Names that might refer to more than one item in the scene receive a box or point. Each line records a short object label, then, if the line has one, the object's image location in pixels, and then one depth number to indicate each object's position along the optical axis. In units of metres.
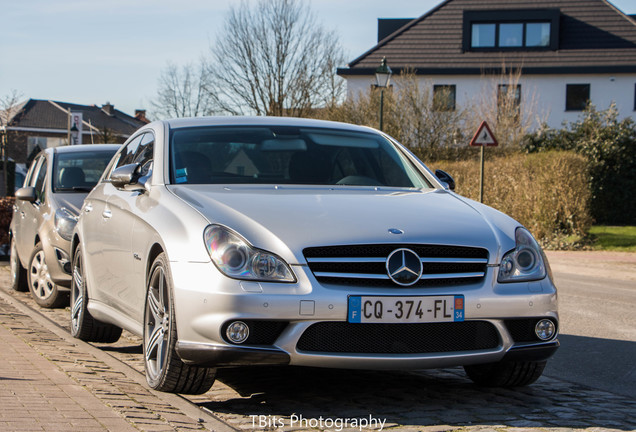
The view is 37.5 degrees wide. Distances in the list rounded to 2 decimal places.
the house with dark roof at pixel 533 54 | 41.88
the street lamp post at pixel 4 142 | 32.51
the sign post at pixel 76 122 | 28.47
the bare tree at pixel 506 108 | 34.50
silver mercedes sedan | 4.61
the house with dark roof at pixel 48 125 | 85.75
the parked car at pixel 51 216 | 9.52
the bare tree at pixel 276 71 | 43.09
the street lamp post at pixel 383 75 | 25.59
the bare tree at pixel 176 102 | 55.72
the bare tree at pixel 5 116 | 32.66
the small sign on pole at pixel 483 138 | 20.57
